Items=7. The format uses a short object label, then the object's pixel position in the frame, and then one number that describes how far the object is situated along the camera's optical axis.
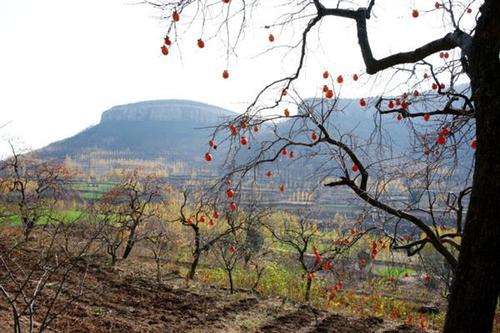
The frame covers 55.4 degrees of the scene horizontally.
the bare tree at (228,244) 15.57
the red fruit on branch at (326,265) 4.76
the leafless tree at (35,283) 7.01
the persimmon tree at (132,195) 18.52
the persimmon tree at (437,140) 2.36
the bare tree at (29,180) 17.53
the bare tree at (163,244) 24.01
